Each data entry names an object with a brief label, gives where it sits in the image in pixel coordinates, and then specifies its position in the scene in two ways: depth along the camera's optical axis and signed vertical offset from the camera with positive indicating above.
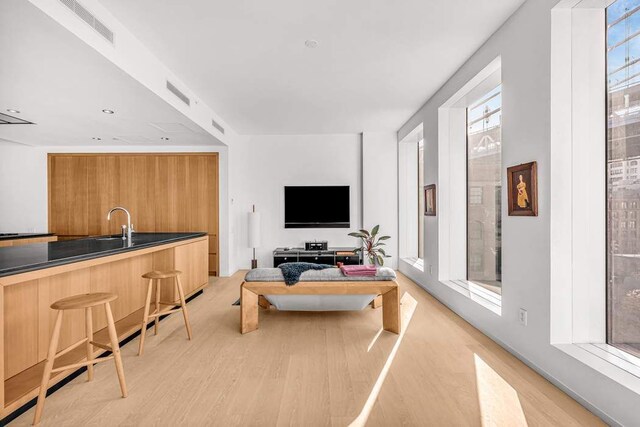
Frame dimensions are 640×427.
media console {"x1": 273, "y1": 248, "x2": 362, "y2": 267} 6.27 -0.83
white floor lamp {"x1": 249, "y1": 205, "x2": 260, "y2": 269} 6.40 -0.33
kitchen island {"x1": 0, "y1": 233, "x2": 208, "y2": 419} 2.10 -0.65
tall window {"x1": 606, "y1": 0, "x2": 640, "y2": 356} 2.03 +0.24
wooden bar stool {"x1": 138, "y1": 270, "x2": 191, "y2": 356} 2.95 -0.80
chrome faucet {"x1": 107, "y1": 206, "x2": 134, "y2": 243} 3.69 -0.23
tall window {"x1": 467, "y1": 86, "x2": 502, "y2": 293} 3.61 +0.24
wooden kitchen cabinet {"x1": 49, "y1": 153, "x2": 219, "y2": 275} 6.33 +0.48
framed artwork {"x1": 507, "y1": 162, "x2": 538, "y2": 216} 2.51 +0.18
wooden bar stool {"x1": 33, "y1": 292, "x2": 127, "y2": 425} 1.95 -0.84
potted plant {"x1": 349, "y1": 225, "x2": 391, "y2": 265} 5.83 -0.64
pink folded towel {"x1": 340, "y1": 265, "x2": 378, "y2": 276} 3.34 -0.58
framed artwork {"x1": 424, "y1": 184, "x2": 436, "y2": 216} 4.64 +0.18
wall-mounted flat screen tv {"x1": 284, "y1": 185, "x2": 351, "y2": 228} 6.67 +0.15
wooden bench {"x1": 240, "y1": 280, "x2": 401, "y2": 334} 3.28 -0.76
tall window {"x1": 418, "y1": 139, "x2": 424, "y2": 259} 6.27 +0.25
